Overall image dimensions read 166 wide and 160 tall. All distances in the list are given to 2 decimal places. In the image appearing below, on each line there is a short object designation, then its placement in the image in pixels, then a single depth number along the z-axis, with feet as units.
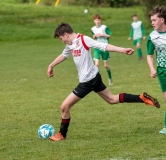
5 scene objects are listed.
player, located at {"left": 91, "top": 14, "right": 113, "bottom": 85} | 100.83
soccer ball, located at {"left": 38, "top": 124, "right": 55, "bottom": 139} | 50.42
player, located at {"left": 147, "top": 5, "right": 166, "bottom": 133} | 48.60
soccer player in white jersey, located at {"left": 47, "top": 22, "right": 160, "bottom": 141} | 49.08
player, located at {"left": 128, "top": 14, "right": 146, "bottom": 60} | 157.85
